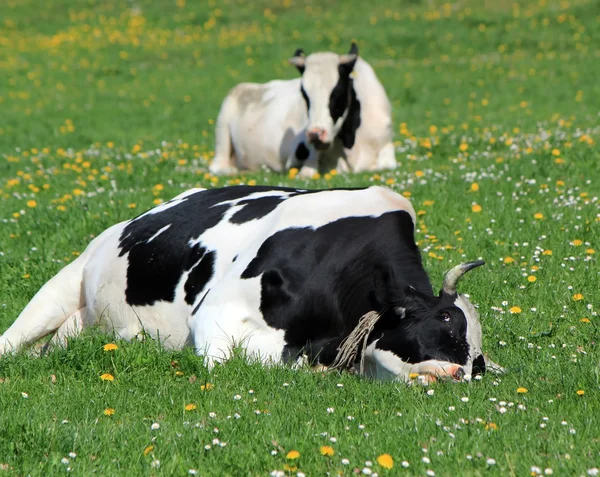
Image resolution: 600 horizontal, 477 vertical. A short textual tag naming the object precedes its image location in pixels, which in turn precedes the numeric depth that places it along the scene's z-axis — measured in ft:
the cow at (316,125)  93.04
